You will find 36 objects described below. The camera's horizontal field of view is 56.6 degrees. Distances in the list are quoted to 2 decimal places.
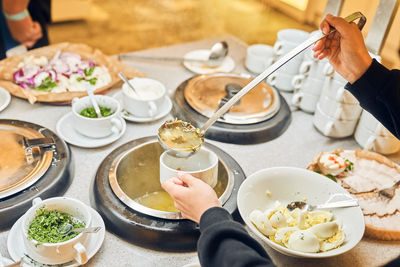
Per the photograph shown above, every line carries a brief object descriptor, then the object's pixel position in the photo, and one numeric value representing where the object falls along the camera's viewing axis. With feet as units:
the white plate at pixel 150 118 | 4.21
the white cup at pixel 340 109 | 4.03
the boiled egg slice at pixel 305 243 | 2.69
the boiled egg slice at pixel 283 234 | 2.78
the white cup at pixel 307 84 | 4.42
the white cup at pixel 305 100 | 4.57
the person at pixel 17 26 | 5.93
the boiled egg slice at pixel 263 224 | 2.79
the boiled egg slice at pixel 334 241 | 2.76
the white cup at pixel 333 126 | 4.16
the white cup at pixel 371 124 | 3.85
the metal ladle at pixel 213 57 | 5.36
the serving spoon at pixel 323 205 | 3.06
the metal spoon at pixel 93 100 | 3.91
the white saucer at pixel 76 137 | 3.79
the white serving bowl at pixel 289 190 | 3.01
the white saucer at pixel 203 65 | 5.27
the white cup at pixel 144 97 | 4.18
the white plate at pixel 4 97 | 4.28
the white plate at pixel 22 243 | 2.59
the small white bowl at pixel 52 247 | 2.45
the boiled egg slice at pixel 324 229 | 2.80
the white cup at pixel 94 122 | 3.76
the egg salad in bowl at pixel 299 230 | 2.70
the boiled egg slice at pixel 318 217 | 2.99
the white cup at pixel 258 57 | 5.27
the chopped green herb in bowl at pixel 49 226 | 2.55
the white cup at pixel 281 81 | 4.90
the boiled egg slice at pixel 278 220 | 2.85
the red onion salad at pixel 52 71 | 4.50
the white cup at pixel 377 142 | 3.92
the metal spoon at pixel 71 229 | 2.58
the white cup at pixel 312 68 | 4.29
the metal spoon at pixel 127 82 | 4.35
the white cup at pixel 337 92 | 3.93
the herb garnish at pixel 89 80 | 4.60
